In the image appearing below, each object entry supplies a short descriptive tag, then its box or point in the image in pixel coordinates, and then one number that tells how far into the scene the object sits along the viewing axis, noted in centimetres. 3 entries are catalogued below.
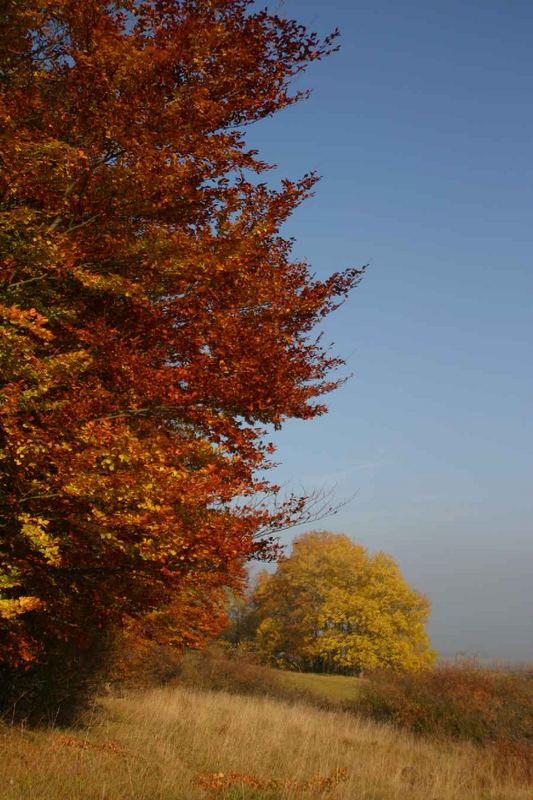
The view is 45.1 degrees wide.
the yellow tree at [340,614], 4647
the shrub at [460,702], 1605
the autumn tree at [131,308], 717
